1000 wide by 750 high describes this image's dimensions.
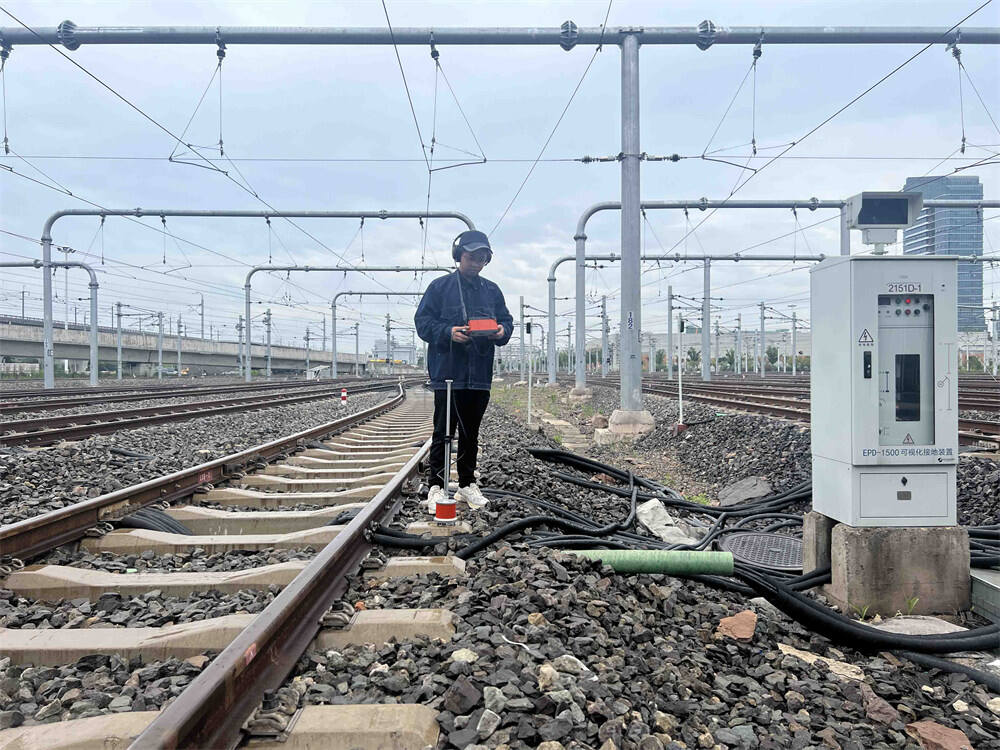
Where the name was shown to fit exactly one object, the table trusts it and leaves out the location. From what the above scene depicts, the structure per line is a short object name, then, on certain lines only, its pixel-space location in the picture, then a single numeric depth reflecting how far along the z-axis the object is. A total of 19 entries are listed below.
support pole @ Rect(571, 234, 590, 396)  23.81
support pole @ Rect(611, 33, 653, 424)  11.84
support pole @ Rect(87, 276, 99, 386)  28.59
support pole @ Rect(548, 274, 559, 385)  29.84
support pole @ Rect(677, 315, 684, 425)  12.82
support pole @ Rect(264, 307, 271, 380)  45.97
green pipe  3.54
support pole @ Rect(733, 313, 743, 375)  57.73
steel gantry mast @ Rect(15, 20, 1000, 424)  10.66
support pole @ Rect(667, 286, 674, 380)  34.69
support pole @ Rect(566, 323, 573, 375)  72.81
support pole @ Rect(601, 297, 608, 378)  43.59
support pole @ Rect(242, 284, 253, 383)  32.59
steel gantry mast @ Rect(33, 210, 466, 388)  19.44
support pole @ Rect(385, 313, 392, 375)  62.24
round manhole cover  4.54
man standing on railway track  4.53
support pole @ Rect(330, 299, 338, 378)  42.43
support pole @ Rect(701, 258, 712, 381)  30.53
